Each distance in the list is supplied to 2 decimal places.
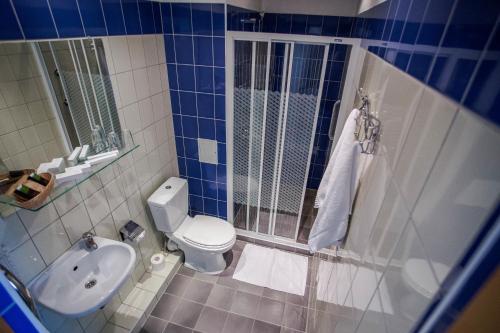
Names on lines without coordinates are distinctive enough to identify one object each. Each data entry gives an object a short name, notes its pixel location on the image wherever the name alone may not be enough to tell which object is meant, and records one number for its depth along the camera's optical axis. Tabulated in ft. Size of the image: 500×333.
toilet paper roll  7.47
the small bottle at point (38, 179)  3.62
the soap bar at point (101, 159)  4.60
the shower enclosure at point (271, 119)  6.24
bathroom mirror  3.55
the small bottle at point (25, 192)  3.39
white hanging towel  3.59
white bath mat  7.55
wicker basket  3.36
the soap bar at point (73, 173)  3.98
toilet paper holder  6.00
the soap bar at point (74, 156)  4.44
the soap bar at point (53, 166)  3.93
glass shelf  3.34
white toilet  7.01
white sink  4.14
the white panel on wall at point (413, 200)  1.21
